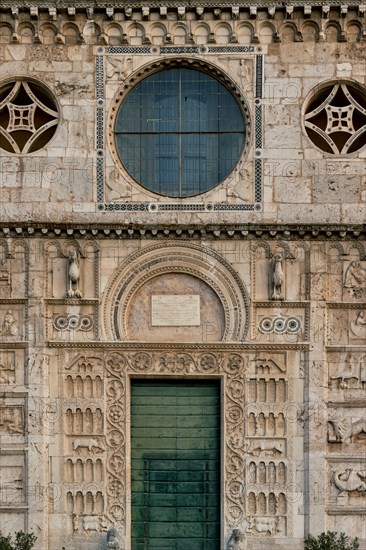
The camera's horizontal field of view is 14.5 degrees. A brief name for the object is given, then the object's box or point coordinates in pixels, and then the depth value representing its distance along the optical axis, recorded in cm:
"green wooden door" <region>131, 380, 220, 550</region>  2461
